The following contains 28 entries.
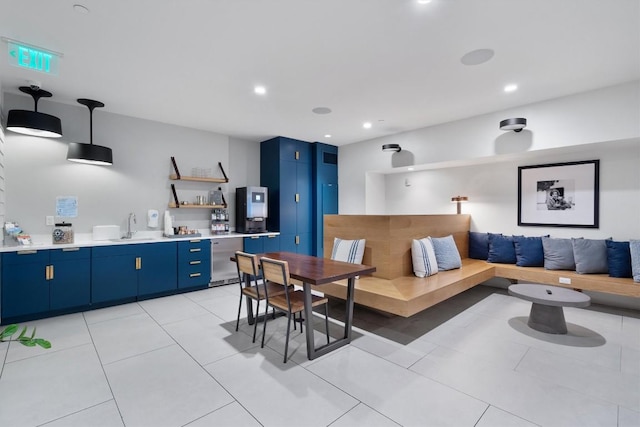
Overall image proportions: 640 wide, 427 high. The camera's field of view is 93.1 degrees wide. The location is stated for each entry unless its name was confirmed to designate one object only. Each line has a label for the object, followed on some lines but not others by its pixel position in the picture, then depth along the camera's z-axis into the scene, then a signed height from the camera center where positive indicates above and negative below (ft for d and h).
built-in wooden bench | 10.36 -2.64
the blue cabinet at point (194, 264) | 15.52 -2.69
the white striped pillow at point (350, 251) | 12.63 -1.62
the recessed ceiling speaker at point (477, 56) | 9.48 +5.08
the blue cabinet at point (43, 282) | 11.38 -2.76
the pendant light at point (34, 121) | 11.68 +3.60
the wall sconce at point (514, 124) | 13.09 +3.92
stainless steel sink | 14.00 -1.30
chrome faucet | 15.34 -0.79
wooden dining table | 8.58 -1.82
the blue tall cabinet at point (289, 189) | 19.98 +1.64
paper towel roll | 16.24 -0.72
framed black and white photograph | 14.01 +0.95
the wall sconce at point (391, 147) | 17.89 +3.91
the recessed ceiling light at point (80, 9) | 7.40 +5.04
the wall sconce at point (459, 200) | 17.82 +0.79
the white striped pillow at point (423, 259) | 12.70 -1.94
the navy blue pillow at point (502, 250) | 15.84 -1.93
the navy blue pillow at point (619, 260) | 12.39 -1.89
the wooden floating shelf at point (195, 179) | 16.75 +1.94
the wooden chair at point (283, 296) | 8.73 -2.74
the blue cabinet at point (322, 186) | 21.66 +2.00
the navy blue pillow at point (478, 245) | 16.96 -1.81
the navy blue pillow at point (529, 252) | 14.82 -1.90
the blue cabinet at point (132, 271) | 13.23 -2.73
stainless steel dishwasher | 16.84 -2.66
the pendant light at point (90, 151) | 13.29 +2.74
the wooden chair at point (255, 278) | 9.92 -2.44
